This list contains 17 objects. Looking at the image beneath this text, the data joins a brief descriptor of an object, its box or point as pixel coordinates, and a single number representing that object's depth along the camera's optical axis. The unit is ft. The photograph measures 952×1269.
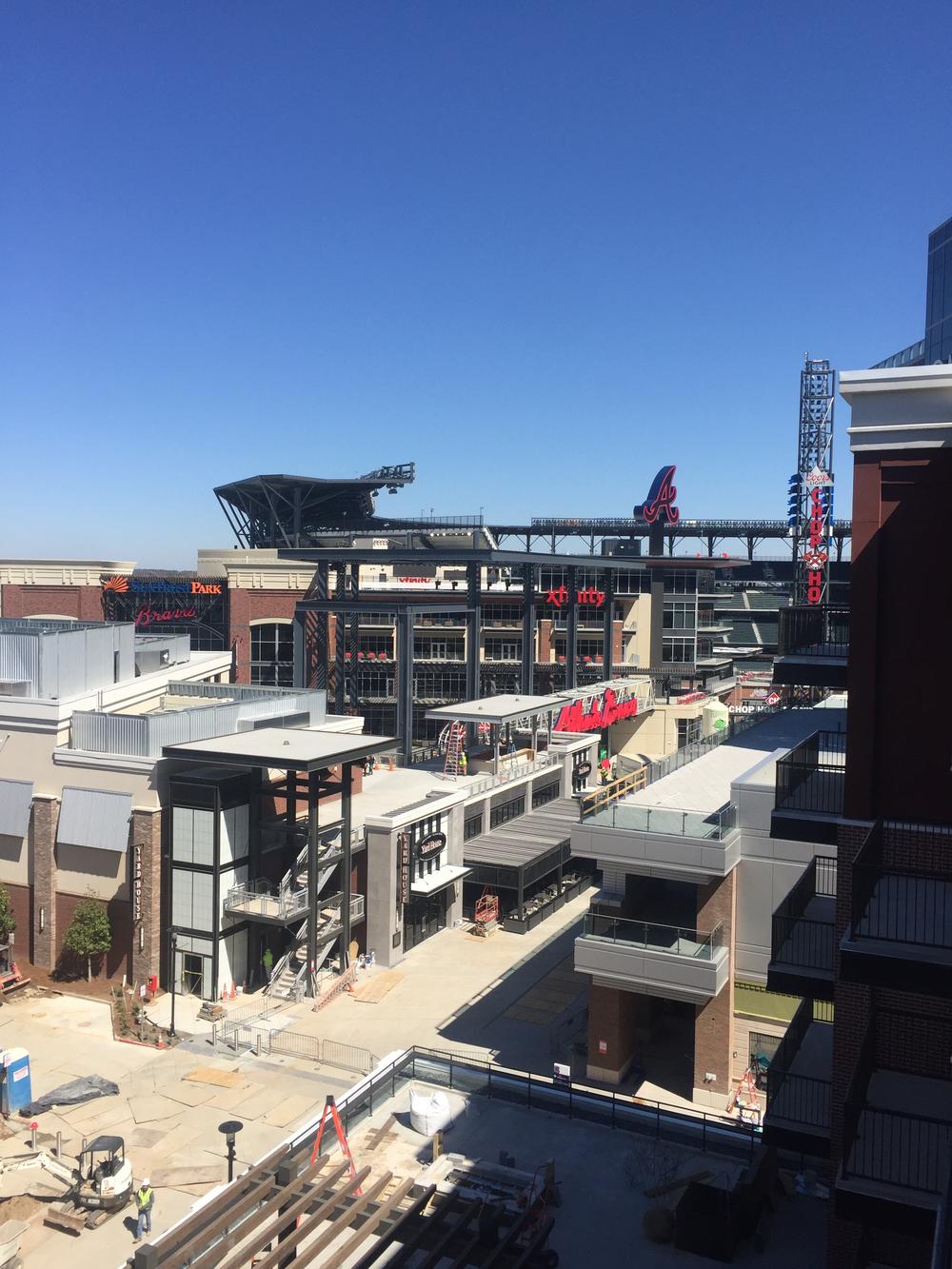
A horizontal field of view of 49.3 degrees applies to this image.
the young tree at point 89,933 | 118.83
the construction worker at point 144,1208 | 74.18
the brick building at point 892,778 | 44.80
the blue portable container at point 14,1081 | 91.86
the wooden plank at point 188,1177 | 80.48
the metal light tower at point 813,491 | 294.25
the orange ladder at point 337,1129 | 52.54
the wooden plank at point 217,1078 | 97.66
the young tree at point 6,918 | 124.57
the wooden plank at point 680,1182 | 51.27
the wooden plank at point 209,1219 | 46.21
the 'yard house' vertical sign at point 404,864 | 134.62
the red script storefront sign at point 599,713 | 201.57
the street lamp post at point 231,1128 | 69.50
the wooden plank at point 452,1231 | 43.88
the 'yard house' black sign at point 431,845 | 138.72
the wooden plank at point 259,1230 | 45.88
